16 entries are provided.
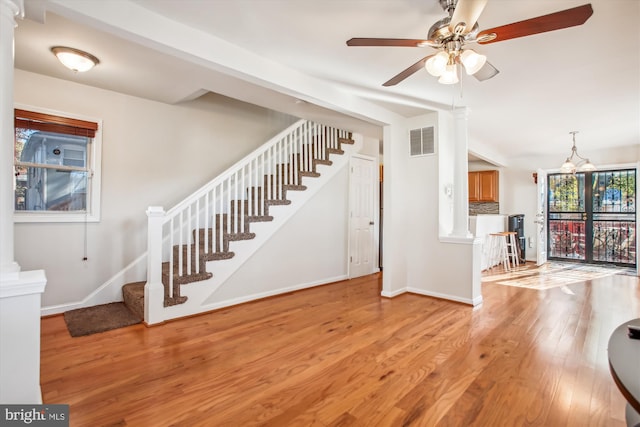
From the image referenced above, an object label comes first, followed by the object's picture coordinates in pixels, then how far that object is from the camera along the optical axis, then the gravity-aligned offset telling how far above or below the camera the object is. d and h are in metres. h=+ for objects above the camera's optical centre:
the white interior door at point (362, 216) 5.38 +0.02
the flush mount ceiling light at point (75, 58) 2.69 +1.43
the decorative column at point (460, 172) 4.03 +0.61
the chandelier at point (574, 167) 5.89 +1.01
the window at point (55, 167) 3.24 +0.54
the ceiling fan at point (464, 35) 1.54 +1.07
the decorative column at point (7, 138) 1.62 +0.42
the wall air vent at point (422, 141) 4.24 +1.10
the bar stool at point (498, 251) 6.50 -0.72
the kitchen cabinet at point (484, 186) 7.59 +0.82
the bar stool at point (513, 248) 6.73 -0.69
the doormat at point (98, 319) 2.93 -1.09
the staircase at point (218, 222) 3.13 -0.07
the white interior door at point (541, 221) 7.02 -0.06
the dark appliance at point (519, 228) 7.04 -0.23
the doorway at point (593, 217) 6.41 +0.04
